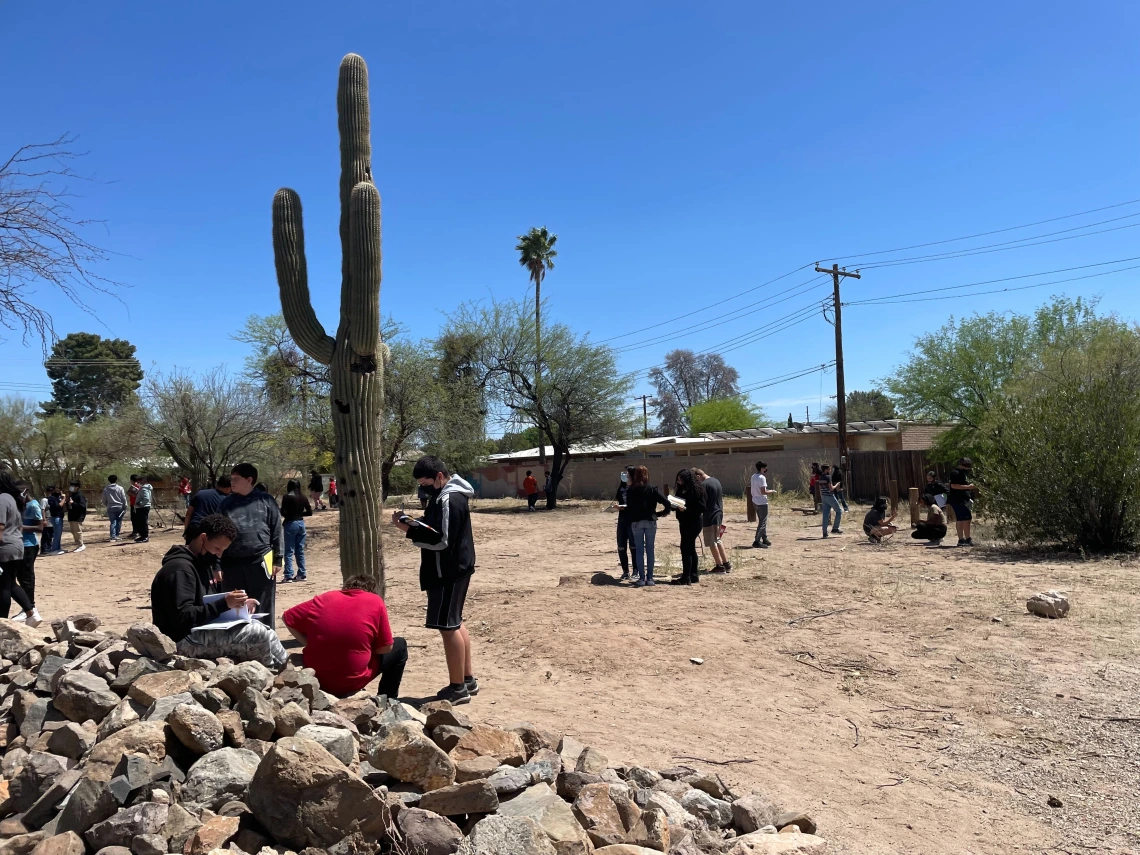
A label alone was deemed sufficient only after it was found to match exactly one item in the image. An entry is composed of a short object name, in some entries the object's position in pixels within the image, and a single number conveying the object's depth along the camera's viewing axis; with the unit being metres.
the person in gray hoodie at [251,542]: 6.47
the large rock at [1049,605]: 8.57
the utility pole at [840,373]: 26.88
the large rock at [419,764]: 3.48
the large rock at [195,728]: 3.51
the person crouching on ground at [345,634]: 4.94
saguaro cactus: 7.98
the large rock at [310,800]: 3.11
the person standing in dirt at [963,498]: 14.46
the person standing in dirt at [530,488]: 29.42
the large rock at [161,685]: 4.02
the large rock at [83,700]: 4.03
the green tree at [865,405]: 67.00
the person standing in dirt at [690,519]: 11.12
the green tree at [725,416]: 61.09
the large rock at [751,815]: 3.85
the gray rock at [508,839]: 2.96
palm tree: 45.72
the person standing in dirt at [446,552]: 5.59
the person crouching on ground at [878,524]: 15.83
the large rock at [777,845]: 3.50
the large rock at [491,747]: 3.83
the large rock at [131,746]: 3.39
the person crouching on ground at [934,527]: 15.32
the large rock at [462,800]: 3.31
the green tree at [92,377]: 61.58
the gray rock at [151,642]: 4.43
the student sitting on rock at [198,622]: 4.64
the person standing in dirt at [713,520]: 12.11
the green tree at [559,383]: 32.03
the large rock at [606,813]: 3.28
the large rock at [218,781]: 3.28
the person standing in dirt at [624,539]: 11.82
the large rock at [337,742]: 3.42
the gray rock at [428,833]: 3.11
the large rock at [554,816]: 3.07
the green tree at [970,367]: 29.38
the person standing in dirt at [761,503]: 15.06
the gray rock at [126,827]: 2.96
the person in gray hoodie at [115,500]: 19.22
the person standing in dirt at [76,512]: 18.95
